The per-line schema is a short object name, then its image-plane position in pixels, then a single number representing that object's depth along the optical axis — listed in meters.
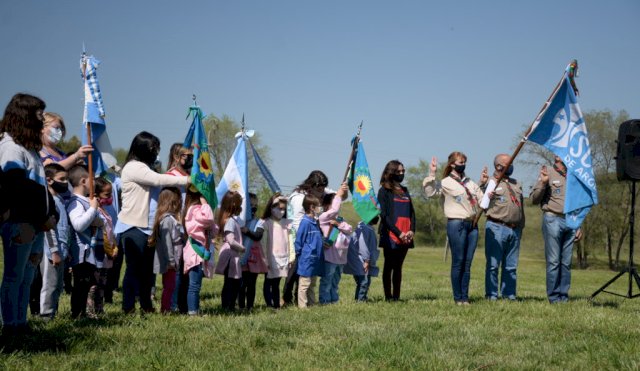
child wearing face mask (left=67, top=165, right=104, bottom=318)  7.77
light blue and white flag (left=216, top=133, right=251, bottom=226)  10.16
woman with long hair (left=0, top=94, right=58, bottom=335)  5.69
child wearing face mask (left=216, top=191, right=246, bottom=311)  9.30
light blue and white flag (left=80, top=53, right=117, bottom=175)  8.25
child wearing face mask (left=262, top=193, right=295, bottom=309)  10.49
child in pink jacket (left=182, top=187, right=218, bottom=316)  8.39
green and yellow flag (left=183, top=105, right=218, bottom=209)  8.54
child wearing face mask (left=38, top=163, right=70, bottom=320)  7.39
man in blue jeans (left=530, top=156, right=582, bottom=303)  11.06
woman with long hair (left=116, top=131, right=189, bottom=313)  7.91
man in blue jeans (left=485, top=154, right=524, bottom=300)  11.30
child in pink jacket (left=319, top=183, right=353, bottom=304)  10.62
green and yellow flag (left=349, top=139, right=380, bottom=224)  11.36
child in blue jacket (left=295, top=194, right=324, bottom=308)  10.20
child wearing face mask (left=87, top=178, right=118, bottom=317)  8.00
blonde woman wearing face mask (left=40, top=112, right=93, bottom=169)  7.59
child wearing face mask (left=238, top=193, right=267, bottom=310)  10.09
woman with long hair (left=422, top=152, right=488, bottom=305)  10.46
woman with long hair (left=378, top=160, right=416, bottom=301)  10.84
